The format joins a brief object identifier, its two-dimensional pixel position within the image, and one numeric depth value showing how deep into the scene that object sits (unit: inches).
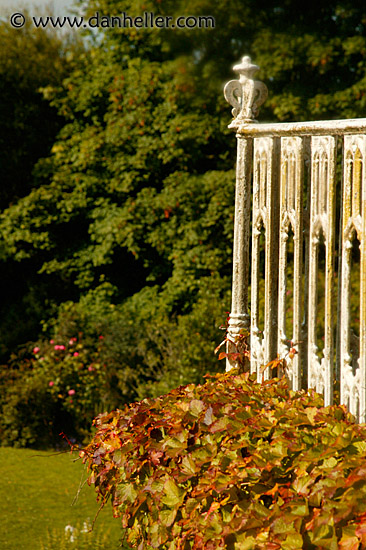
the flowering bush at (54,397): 666.8
